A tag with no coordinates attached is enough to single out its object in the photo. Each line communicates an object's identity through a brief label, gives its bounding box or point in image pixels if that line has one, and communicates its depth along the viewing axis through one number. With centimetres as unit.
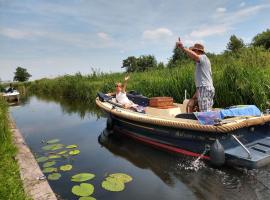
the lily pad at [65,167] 630
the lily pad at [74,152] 747
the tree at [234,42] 4172
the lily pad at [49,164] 658
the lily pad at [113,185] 514
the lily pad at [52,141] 877
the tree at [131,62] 4251
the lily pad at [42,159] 702
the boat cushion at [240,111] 592
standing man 660
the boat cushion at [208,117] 569
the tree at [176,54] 3539
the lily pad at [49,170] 622
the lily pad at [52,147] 801
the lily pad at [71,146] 804
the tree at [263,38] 4337
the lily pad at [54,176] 582
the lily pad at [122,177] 550
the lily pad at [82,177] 565
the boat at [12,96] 2488
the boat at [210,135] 538
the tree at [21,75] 5897
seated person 956
